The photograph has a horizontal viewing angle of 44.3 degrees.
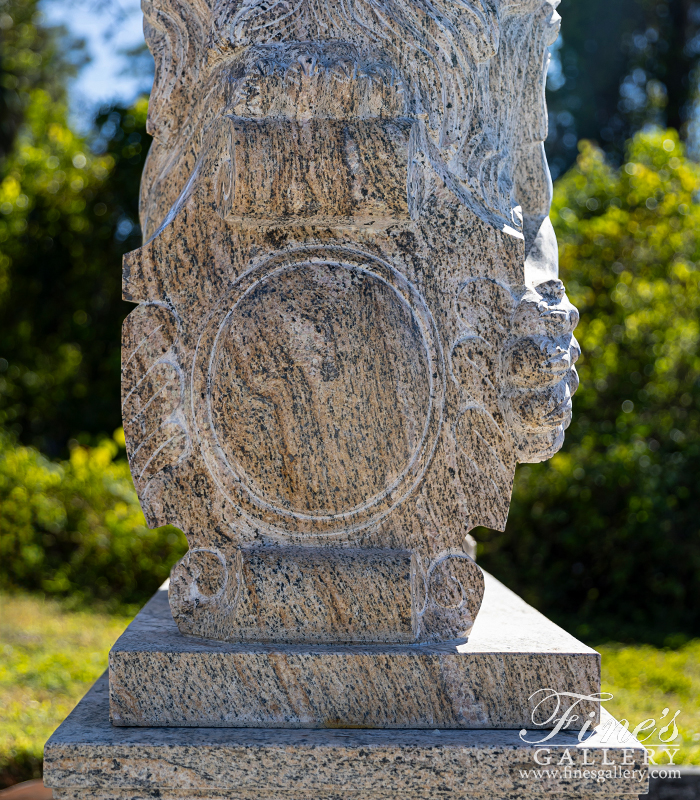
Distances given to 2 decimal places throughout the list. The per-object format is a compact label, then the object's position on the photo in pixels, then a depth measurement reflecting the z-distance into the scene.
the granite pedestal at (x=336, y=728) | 1.91
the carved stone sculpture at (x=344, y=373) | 2.12
